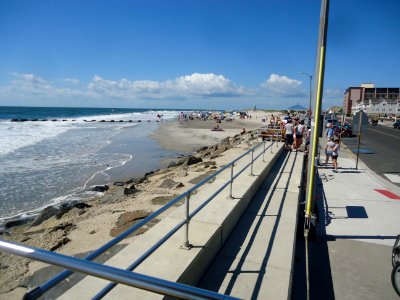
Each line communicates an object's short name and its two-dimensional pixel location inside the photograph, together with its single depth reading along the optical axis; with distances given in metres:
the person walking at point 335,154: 13.62
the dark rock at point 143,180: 13.23
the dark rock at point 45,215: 8.91
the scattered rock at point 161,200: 8.71
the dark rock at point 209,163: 14.09
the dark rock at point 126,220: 7.04
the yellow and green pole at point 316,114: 5.68
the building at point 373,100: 120.62
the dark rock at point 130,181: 13.70
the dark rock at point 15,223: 8.79
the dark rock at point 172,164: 17.54
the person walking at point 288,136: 15.23
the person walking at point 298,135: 14.59
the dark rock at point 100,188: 12.52
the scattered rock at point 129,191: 10.88
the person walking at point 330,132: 18.44
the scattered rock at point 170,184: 10.36
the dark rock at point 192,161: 15.94
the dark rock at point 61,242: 6.51
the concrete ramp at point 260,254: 3.71
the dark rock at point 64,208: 9.20
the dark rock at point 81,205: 9.86
